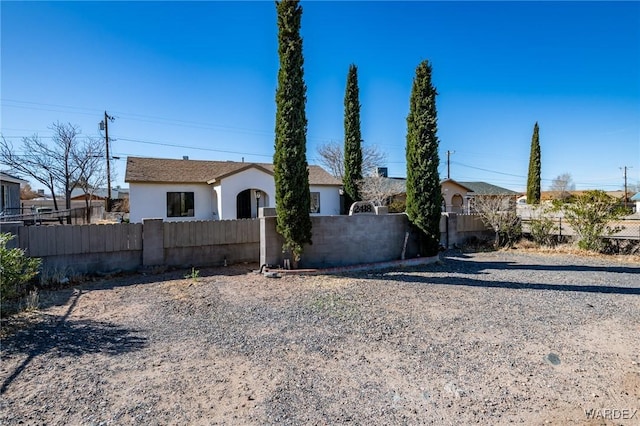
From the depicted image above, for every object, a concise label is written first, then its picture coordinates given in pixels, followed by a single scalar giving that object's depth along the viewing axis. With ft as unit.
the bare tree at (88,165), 72.28
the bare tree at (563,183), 212.04
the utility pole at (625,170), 161.84
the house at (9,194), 51.70
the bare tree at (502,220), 42.57
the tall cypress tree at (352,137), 66.44
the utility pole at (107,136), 78.32
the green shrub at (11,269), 15.94
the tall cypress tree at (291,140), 27.96
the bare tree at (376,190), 72.54
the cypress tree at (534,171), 89.45
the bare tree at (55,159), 65.67
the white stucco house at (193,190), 53.72
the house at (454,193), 90.26
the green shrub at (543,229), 40.52
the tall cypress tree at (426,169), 34.12
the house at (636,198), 127.75
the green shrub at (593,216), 35.88
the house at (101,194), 131.14
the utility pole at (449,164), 112.16
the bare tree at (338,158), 108.06
